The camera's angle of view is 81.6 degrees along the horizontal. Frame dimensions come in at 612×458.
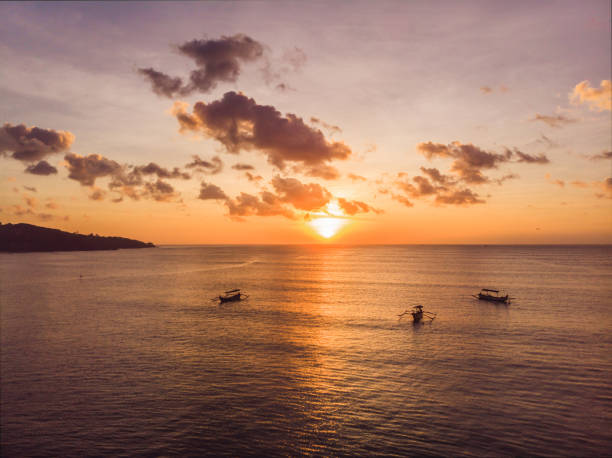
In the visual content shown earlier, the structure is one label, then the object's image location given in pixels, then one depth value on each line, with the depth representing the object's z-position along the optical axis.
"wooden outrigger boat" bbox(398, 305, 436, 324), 72.50
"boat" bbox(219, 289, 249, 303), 97.56
